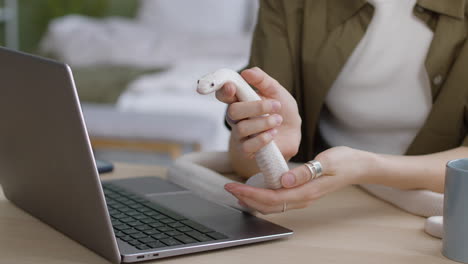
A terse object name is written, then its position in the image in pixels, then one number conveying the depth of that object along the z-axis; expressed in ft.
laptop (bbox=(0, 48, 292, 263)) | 4.21
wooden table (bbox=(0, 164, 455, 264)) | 4.51
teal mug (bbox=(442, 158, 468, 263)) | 4.44
